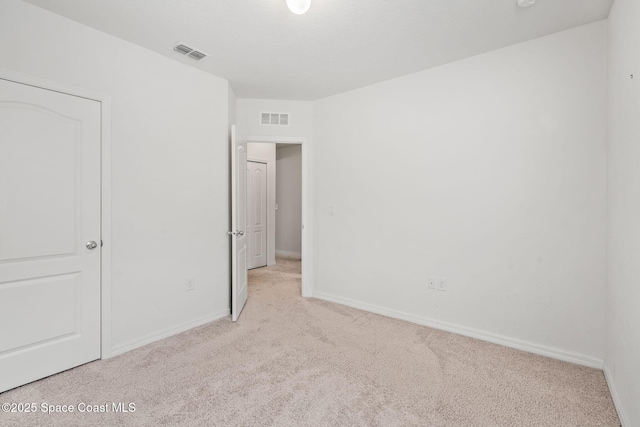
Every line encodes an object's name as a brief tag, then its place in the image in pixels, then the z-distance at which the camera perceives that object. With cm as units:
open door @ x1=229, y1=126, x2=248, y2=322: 312
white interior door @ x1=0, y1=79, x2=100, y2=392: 197
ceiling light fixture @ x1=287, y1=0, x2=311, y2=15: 166
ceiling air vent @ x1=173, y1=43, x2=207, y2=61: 257
